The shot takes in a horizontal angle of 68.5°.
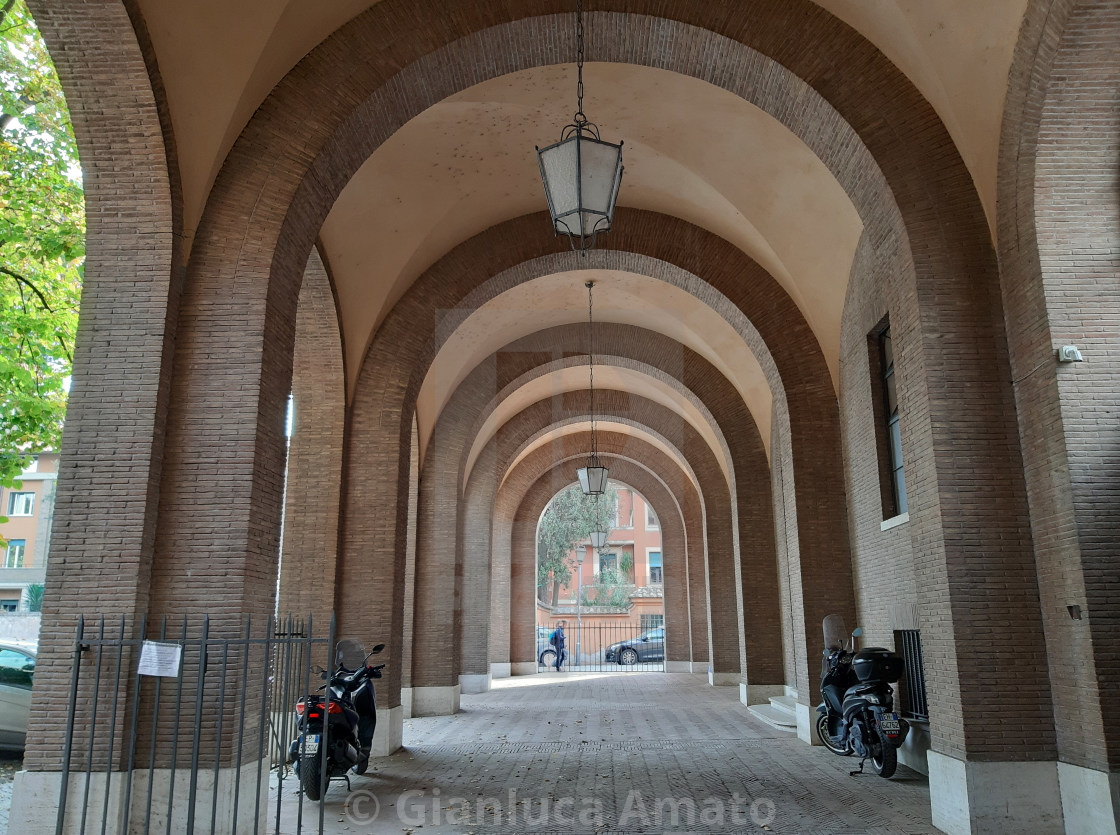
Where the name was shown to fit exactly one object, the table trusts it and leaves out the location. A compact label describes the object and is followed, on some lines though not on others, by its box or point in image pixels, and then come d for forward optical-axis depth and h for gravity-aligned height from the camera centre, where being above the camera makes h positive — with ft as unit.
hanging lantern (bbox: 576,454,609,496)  50.95 +6.87
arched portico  17.80 +7.96
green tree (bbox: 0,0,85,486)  27.68 +12.38
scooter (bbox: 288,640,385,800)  20.90 -3.61
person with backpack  83.71 -5.10
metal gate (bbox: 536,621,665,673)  89.97 -7.41
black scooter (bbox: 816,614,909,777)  24.62 -3.65
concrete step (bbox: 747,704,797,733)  36.06 -5.84
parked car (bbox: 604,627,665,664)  94.22 -6.81
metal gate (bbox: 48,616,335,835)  16.57 -2.76
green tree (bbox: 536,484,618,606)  131.54 +9.82
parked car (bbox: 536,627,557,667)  90.04 -7.40
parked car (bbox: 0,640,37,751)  27.96 -3.47
